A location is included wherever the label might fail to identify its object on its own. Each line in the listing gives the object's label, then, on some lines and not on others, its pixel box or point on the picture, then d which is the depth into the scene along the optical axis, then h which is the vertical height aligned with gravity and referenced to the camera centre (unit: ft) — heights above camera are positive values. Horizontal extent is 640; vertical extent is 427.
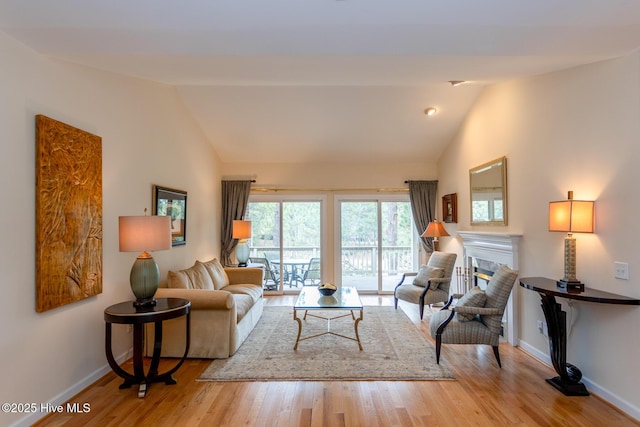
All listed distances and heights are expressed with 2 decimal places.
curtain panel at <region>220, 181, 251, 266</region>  20.54 +0.56
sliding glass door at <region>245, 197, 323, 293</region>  21.09 -1.46
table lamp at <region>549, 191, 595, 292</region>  9.00 -0.23
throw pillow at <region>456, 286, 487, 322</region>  10.64 -2.78
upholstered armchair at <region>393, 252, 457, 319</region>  15.39 -3.26
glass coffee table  11.96 -3.25
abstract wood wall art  7.90 +0.10
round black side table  8.68 -3.03
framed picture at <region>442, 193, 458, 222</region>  18.01 +0.48
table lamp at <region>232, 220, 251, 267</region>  18.99 -1.02
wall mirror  13.29 +1.02
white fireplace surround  12.32 -1.49
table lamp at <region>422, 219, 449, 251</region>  17.85 -0.75
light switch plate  8.20 -1.36
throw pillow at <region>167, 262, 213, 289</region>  12.21 -2.38
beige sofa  11.01 -3.69
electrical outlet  10.80 -3.67
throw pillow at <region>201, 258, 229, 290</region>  14.90 -2.64
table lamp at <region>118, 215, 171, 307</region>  9.09 -0.73
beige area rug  10.02 -4.73
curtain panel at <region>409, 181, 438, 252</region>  20.54 +0.88
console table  8.87 -3.37
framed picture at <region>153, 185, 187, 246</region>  13.01 +0.41
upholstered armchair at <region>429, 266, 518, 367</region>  10.37 -3.29
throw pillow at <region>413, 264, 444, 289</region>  16.14 -2.89
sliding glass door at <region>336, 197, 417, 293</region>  21.09 -1.87
